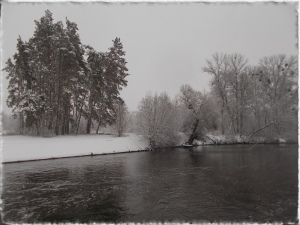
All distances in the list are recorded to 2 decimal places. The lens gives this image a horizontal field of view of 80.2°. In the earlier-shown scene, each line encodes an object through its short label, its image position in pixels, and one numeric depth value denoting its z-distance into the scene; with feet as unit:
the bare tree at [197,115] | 108.47
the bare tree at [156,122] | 86.58
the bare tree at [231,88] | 115.55
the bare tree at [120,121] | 105.37
